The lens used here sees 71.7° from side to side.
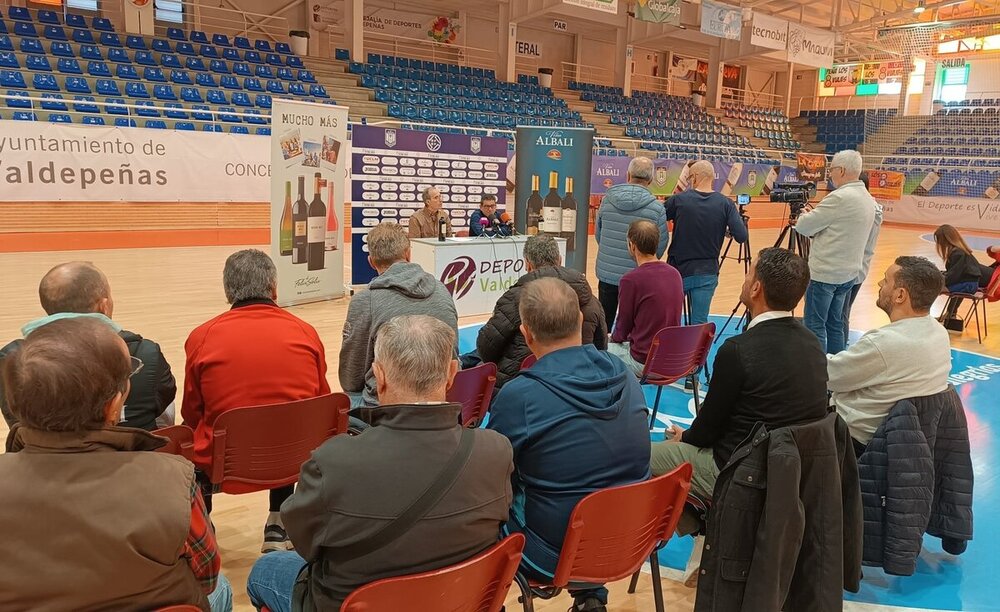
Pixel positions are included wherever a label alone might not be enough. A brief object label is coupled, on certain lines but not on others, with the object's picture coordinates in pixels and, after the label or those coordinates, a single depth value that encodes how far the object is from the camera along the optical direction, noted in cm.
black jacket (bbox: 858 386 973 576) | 244
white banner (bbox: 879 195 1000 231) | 1748
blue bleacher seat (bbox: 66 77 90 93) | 1043
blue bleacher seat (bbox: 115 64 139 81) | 1148
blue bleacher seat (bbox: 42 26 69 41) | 1211
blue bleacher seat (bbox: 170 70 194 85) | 1204
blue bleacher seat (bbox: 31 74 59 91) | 1012
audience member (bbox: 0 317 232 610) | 119
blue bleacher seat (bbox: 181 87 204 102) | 1136
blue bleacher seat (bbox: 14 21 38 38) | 1185
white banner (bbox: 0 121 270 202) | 842
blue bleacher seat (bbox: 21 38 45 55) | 1136
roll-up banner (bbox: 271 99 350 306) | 651
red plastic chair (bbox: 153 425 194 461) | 215
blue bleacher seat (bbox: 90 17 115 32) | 1326
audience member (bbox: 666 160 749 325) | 473
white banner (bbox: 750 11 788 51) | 1772
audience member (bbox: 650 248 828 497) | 212
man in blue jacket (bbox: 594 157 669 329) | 471
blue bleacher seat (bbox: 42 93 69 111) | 905
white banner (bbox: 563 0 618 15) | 1419
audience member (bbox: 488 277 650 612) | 183
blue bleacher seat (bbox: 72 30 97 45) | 1235
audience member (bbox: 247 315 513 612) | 138
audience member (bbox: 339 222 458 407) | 287
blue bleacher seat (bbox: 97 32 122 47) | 1255
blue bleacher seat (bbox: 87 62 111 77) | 1123
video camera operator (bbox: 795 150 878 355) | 457
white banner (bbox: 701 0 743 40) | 1656
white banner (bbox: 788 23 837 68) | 1852
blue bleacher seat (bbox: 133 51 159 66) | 1221
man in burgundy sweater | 376
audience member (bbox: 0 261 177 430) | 224
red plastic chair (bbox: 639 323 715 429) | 354
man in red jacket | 238
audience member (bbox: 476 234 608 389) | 302
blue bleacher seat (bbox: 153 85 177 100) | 1112
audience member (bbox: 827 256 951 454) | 252
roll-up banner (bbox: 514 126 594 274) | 739
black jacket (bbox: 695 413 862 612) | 195
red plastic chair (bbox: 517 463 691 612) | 176
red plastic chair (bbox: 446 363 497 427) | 278
